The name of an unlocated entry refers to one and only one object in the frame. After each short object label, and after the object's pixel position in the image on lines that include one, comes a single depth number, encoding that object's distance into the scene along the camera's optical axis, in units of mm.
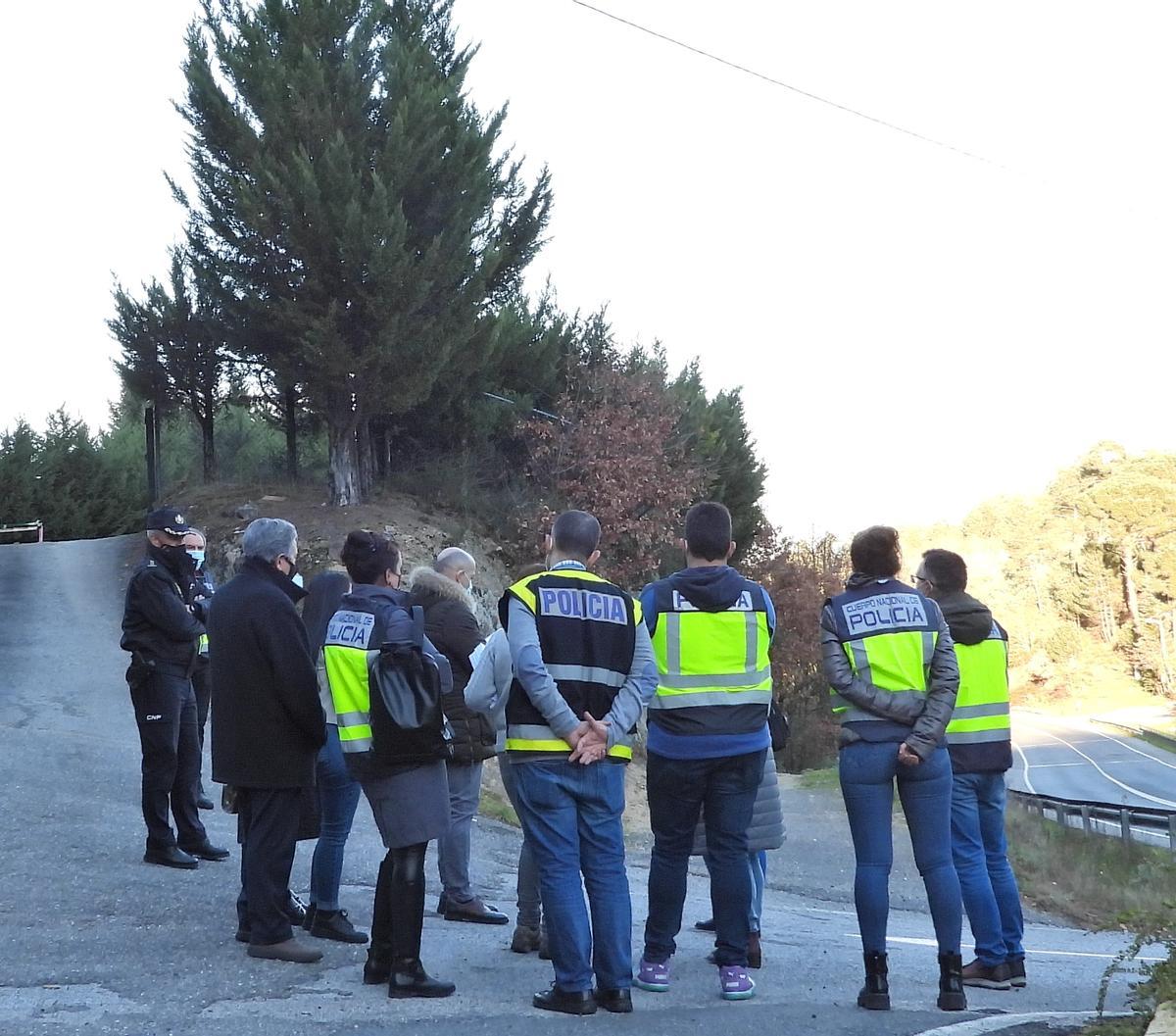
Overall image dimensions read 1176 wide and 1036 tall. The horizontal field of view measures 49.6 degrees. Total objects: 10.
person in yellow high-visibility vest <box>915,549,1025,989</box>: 6172
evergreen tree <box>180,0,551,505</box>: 22219
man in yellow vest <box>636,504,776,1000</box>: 5445
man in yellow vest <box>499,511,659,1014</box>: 5117
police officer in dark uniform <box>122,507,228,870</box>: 7383
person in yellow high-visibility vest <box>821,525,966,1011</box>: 5520
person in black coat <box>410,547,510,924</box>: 6332
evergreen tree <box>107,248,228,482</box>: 24891
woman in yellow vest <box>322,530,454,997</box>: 5238
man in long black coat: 5715
